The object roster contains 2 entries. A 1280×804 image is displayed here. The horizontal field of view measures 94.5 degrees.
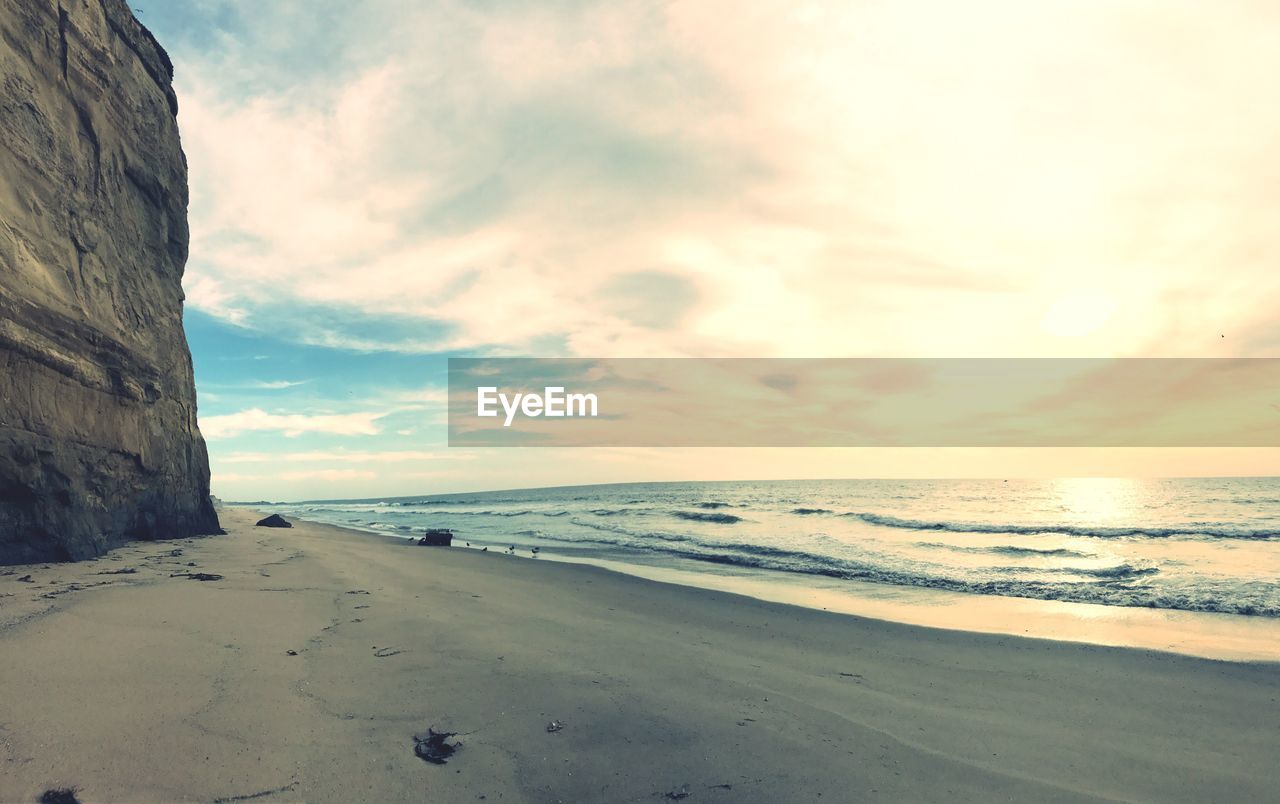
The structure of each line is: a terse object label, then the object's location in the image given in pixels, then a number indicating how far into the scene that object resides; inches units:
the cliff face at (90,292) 334.6
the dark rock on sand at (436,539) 843.1
